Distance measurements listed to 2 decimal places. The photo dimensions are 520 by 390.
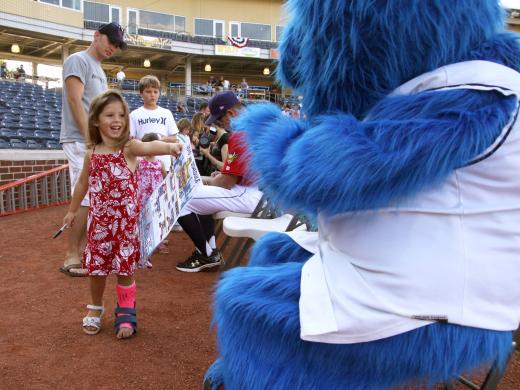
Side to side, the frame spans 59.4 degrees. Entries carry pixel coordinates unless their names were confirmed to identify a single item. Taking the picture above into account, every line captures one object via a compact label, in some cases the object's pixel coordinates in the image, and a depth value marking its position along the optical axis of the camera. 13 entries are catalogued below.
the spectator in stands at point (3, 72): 22.73
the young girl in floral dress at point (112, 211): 2.57
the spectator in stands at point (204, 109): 7.65
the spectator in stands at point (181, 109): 18.25
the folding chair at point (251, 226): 2.99
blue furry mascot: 0.98
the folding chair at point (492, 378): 1.32
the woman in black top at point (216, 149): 4.30
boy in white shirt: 4.54
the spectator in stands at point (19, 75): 22.98
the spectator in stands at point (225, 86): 25.81
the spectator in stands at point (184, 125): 6.43
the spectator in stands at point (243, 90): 26.23
